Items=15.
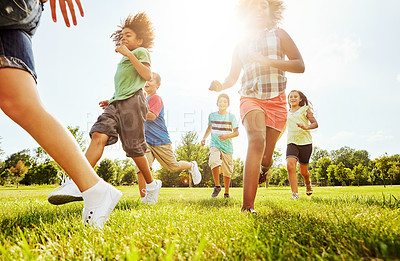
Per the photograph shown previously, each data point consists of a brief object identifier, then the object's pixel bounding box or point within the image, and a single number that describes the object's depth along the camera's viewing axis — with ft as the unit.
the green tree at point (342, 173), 171.75
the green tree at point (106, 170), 165.17
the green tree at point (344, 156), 259.06
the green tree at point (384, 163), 125.41
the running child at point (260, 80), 9.07
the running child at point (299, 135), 19.83
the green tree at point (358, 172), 161.38
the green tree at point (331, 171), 189.37
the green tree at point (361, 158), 252.52
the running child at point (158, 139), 17.52
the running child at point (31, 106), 5.15
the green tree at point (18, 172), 158.72
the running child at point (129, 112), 10.66
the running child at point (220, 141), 22.80
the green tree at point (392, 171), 126.86
